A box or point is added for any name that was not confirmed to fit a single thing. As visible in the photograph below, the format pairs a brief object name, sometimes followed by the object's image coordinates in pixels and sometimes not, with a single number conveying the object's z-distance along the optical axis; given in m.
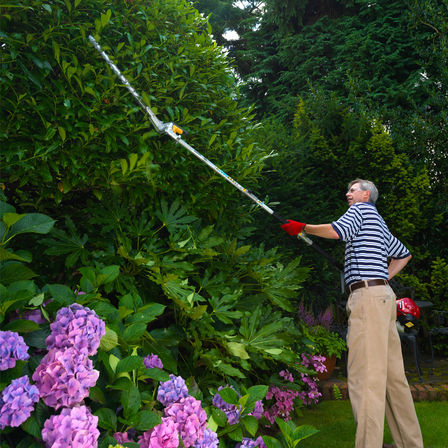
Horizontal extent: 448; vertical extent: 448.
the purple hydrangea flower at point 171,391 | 1.65
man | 3.04
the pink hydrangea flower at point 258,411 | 2.32
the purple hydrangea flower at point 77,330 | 1.36
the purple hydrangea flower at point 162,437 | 1.48
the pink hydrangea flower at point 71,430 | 1.21
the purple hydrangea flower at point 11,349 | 1.24
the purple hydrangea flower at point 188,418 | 1.57
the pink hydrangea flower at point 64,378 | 1.29
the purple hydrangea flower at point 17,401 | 1.19
